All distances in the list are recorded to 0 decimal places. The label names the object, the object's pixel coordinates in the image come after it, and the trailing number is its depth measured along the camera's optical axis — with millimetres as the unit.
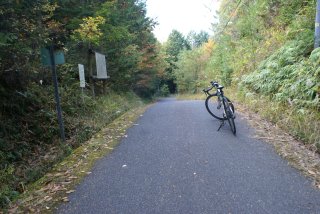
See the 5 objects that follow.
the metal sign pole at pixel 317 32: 8085
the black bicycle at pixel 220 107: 7125
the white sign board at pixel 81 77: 9180
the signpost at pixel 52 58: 6168
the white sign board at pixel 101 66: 11322
